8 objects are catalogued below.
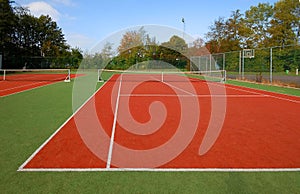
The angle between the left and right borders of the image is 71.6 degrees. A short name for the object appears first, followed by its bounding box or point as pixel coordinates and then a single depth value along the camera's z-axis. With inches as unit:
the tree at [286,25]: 1463.3
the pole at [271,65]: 639.6
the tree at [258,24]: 1570.3
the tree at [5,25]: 1331.2
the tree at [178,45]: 1584.6
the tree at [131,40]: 1381.3
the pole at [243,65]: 784.4
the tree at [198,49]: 1386.4
